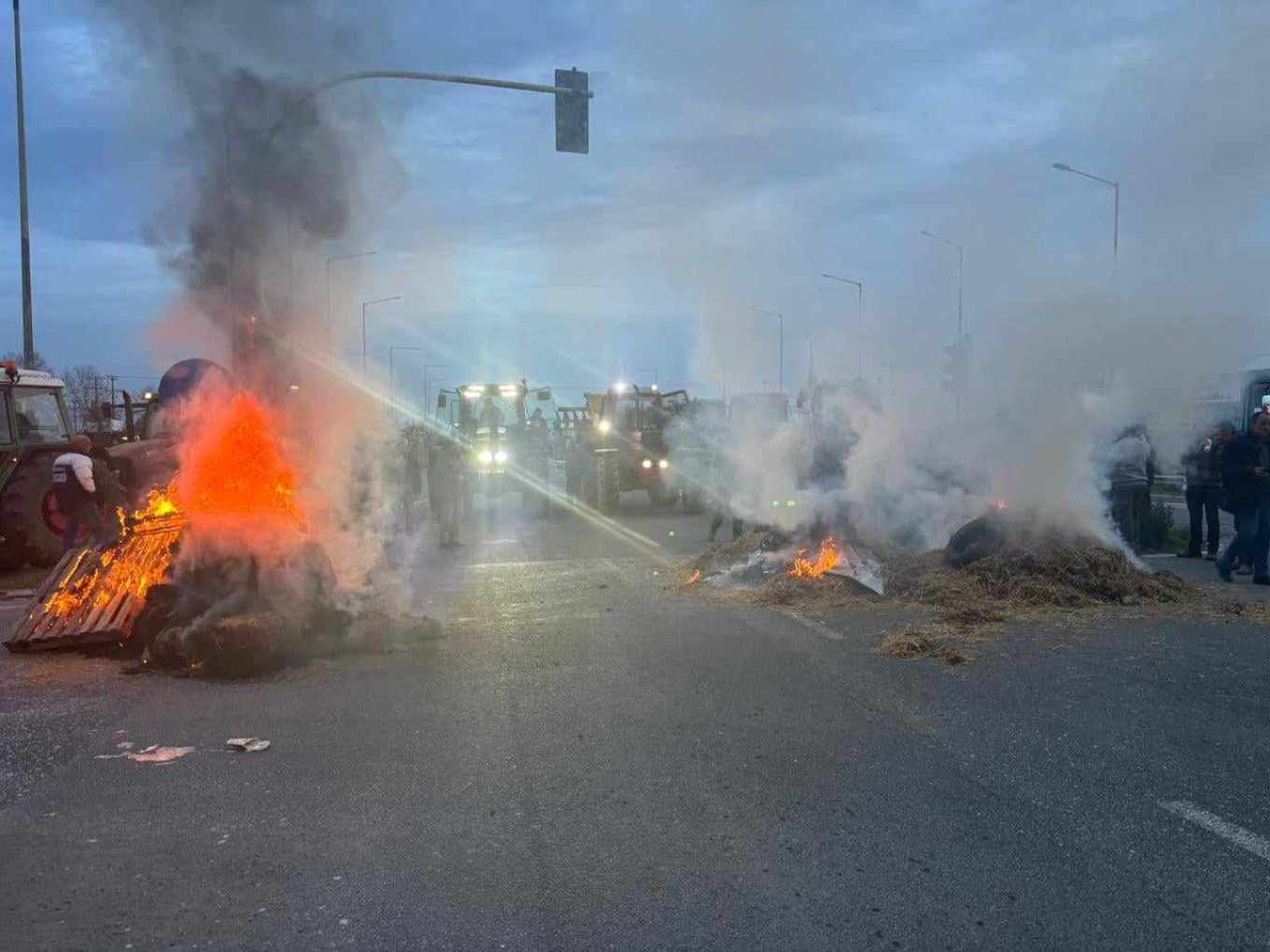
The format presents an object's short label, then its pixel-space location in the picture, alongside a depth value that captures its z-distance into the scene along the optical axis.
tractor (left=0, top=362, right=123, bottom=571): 12.79
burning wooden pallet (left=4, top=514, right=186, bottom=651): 8.27
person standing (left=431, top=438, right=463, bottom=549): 16.70
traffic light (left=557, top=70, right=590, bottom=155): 13.05
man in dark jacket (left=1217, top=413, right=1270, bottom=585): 11.12
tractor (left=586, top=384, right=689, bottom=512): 21.80
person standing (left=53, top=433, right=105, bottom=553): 10.26
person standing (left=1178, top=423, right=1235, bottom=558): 12.74
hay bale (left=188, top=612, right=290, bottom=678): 7.45
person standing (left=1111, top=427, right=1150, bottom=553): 12.12
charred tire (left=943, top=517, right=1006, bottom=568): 10.80
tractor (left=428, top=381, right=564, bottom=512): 23.00
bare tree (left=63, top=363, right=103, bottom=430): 24.73
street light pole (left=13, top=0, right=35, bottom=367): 18.52
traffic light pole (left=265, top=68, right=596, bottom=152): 13.02
